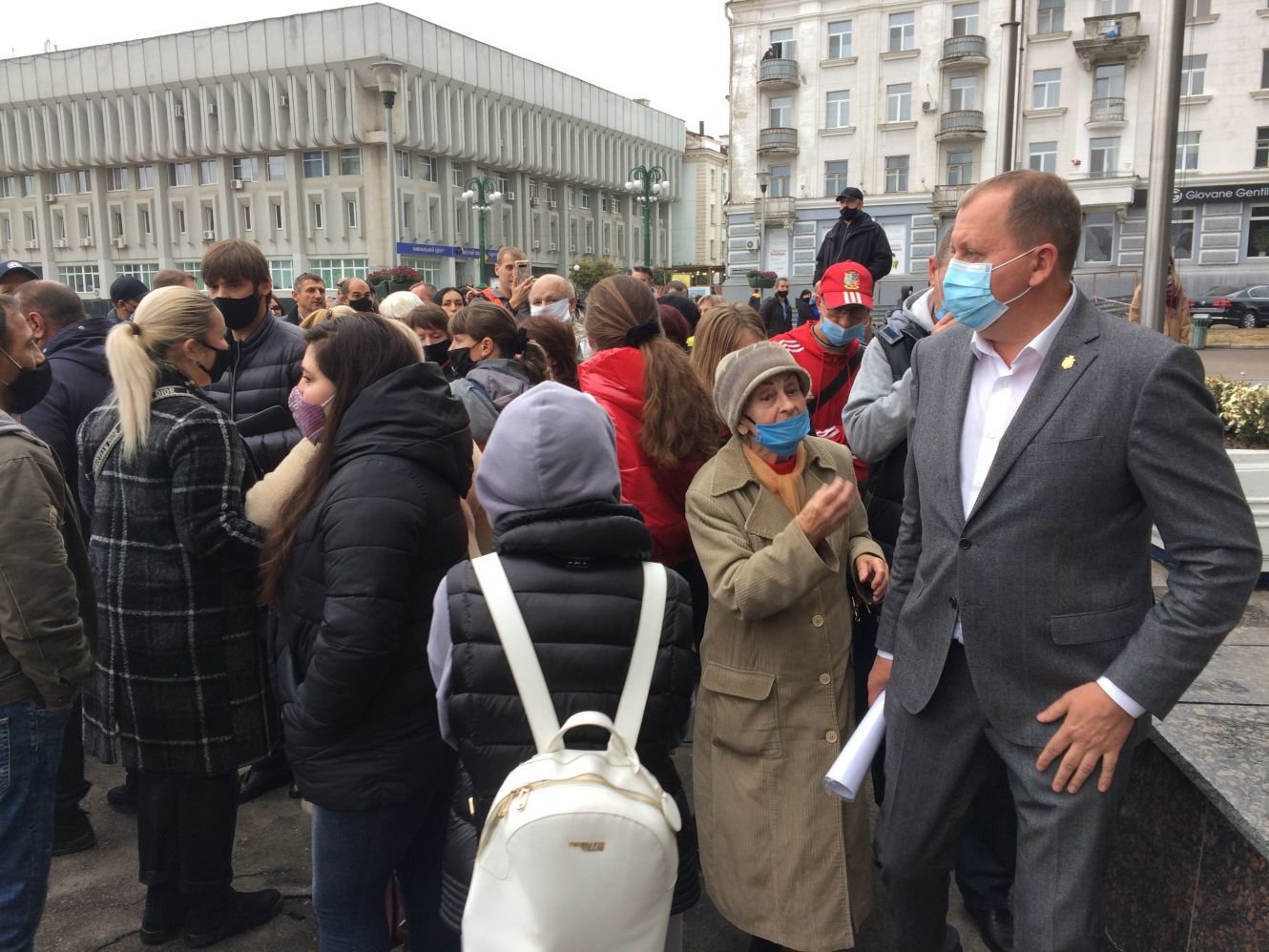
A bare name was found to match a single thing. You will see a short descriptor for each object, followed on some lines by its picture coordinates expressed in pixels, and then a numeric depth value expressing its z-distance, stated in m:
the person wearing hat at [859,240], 9.05
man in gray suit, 2.04
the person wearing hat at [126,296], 6.50
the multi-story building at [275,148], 57.22
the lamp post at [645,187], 25.52
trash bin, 23.52
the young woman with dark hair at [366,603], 2.35
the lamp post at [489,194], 59.01
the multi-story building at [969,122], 36.22
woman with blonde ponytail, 2.96
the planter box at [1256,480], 4.80
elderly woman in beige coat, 2.80
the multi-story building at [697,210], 89.94
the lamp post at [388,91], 23.40
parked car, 30.67
